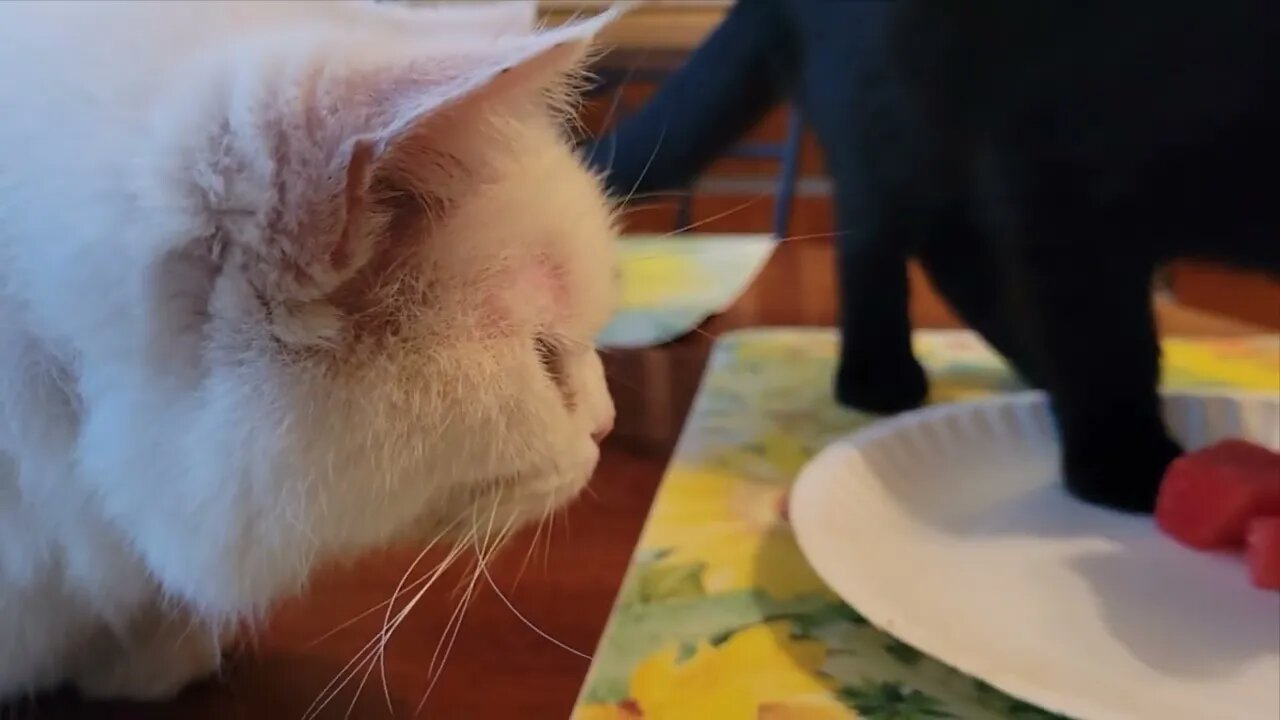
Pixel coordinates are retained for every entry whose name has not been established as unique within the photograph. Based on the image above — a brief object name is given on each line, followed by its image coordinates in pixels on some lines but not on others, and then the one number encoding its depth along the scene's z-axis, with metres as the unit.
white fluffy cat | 0.29
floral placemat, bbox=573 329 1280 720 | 0.45
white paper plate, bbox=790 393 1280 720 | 0.44
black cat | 0.57
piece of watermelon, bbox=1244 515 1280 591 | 0.52
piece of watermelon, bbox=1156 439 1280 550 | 0.55
